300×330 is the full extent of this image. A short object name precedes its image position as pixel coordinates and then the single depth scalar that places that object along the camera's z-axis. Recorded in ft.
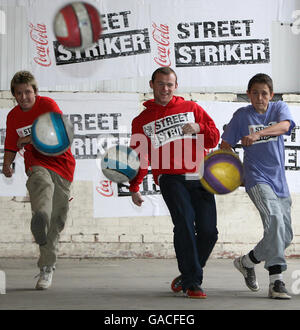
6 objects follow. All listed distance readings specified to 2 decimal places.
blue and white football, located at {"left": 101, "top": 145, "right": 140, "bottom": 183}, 33.11
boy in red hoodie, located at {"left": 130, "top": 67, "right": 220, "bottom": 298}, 31.26
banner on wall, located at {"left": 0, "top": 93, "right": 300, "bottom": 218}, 53.73
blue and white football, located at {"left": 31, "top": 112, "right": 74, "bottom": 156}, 31.91
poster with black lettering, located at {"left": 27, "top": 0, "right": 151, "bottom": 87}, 53.84
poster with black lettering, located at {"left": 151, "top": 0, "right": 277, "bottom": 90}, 54.49
